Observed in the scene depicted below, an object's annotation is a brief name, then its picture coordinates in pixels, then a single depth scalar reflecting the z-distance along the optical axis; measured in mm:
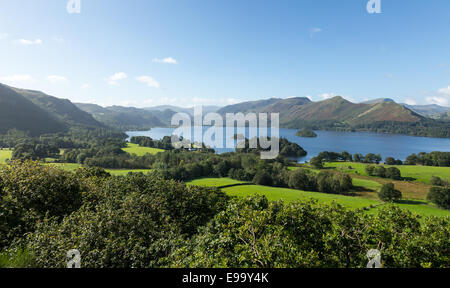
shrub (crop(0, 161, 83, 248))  9914
